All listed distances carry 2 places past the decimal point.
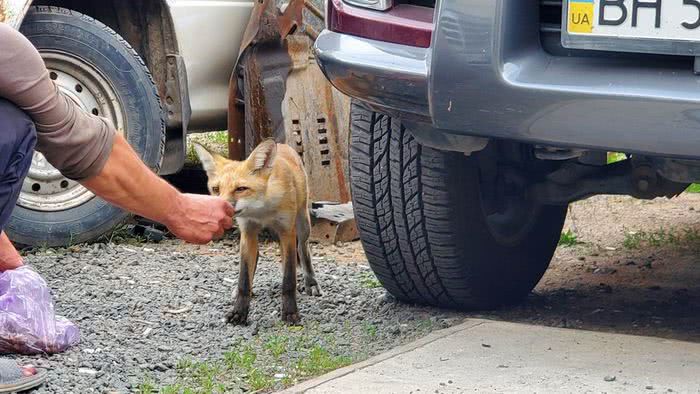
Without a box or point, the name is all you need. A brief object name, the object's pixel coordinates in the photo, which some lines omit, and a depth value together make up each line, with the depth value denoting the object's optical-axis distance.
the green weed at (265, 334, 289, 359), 7.93
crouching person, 6.41
